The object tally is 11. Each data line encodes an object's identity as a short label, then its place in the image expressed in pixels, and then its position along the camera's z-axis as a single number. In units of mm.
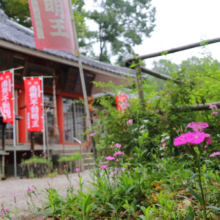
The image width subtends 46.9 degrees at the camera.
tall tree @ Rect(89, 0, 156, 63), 24266
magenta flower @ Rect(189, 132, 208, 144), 1231
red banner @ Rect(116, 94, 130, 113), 3232
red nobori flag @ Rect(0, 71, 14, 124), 7504
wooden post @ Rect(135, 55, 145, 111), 3355
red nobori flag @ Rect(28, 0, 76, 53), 4426
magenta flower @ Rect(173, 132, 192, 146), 1262
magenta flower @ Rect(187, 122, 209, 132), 1430
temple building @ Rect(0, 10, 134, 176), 9008
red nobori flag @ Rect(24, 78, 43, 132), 7977
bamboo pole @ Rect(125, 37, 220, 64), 3193
